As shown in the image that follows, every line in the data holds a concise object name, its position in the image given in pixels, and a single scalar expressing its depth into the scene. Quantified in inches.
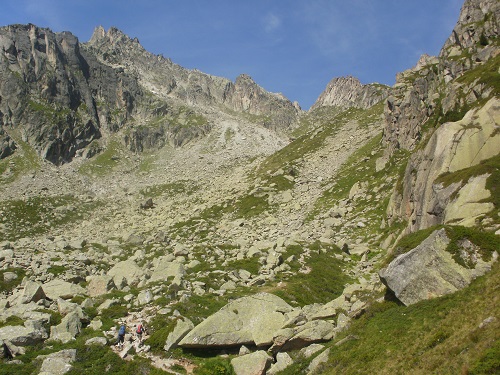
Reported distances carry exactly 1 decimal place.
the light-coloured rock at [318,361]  595.5
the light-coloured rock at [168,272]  1200.2
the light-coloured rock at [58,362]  705.6
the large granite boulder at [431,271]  629.9
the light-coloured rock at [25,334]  791.7
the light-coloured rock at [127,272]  1263.0
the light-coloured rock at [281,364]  665.6
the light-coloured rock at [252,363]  684.1
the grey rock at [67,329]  831.1
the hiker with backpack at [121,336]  819.4
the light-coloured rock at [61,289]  1091.9
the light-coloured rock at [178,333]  802.5
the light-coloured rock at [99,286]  1155.3
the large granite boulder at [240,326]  787.4
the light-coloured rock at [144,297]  1032.8
